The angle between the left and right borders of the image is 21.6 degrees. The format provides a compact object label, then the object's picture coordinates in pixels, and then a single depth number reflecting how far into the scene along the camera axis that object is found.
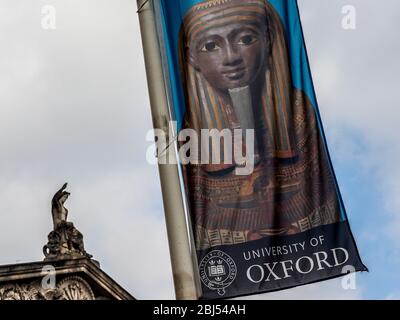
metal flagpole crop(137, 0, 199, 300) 12.60
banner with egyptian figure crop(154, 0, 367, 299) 13.52
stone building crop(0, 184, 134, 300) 29.36
